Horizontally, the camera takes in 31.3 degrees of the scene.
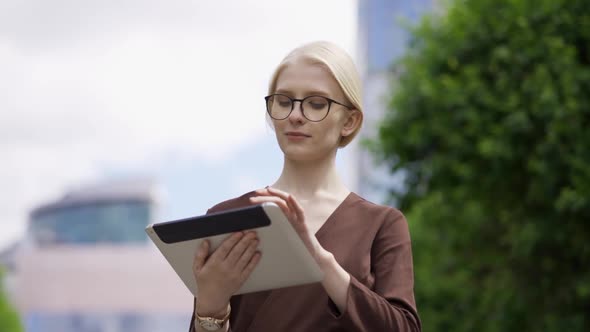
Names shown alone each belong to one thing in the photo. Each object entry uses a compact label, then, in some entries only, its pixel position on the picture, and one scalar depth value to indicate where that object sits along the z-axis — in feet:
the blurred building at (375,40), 173.58
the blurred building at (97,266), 234.99
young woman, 8.70
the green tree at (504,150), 42.37
